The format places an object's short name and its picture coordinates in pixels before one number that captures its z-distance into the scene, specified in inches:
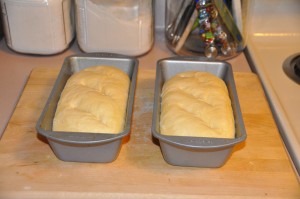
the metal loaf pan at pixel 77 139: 25.0
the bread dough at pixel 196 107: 26.5
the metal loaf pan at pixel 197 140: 24.8
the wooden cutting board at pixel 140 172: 25.7
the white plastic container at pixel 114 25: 35.4
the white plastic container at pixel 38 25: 35.1
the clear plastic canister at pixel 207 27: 36.7
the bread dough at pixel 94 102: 26.8
